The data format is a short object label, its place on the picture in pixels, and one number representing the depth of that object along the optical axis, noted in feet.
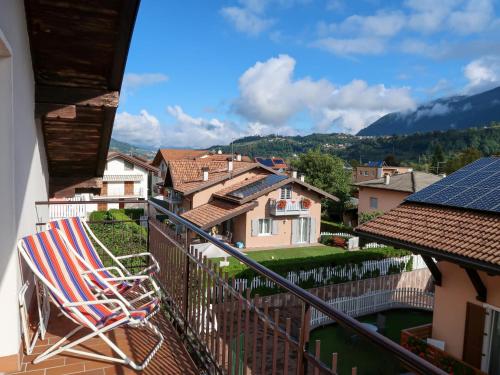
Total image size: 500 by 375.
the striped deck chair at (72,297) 9.34
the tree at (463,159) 176.03
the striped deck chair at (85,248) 12.42
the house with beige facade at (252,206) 81.46
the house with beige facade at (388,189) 101.76
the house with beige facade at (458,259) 25.31
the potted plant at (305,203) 86.43
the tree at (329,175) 130.00
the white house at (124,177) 123.95
